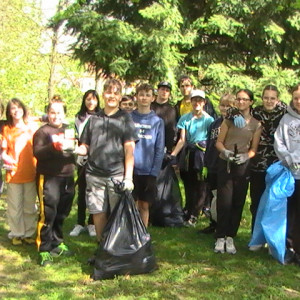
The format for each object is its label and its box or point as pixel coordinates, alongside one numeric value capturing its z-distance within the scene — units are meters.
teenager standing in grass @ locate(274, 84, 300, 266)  4.50
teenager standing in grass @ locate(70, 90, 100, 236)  5.52
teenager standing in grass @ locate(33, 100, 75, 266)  4.59
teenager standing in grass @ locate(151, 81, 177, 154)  6.00
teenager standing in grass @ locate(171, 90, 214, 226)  5.88
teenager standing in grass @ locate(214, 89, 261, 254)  4.80
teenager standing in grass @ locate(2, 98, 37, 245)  5.00
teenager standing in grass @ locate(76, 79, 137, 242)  4.32
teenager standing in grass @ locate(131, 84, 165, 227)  4.81
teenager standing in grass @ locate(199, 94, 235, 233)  5.46
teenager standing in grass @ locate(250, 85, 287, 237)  4.85
